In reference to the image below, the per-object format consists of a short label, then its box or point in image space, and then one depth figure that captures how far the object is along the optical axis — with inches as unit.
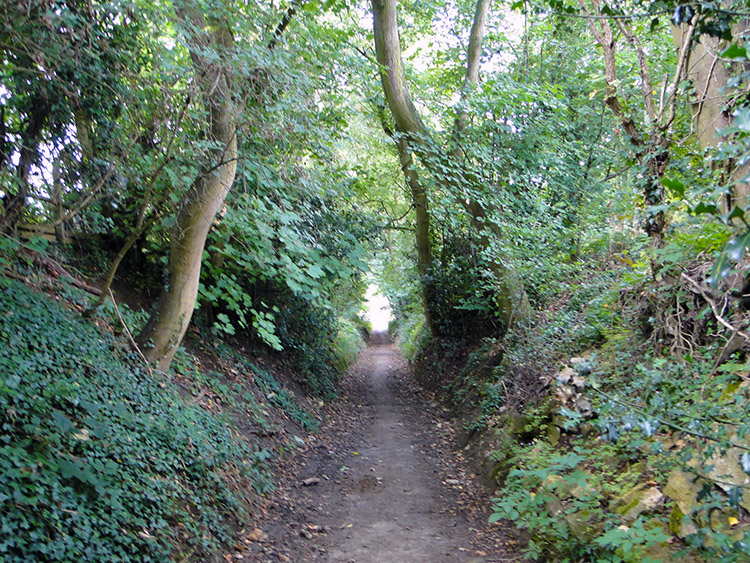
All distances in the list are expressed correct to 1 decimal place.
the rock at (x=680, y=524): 141.4
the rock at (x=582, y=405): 225.9
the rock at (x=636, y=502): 159.6
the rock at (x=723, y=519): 134.1
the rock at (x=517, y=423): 267.4
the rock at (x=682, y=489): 148.7
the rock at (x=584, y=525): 167.0
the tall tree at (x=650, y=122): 213.5
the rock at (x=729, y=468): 143.3
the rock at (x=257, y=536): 209.9
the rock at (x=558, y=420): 237.9
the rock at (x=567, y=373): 255.1
